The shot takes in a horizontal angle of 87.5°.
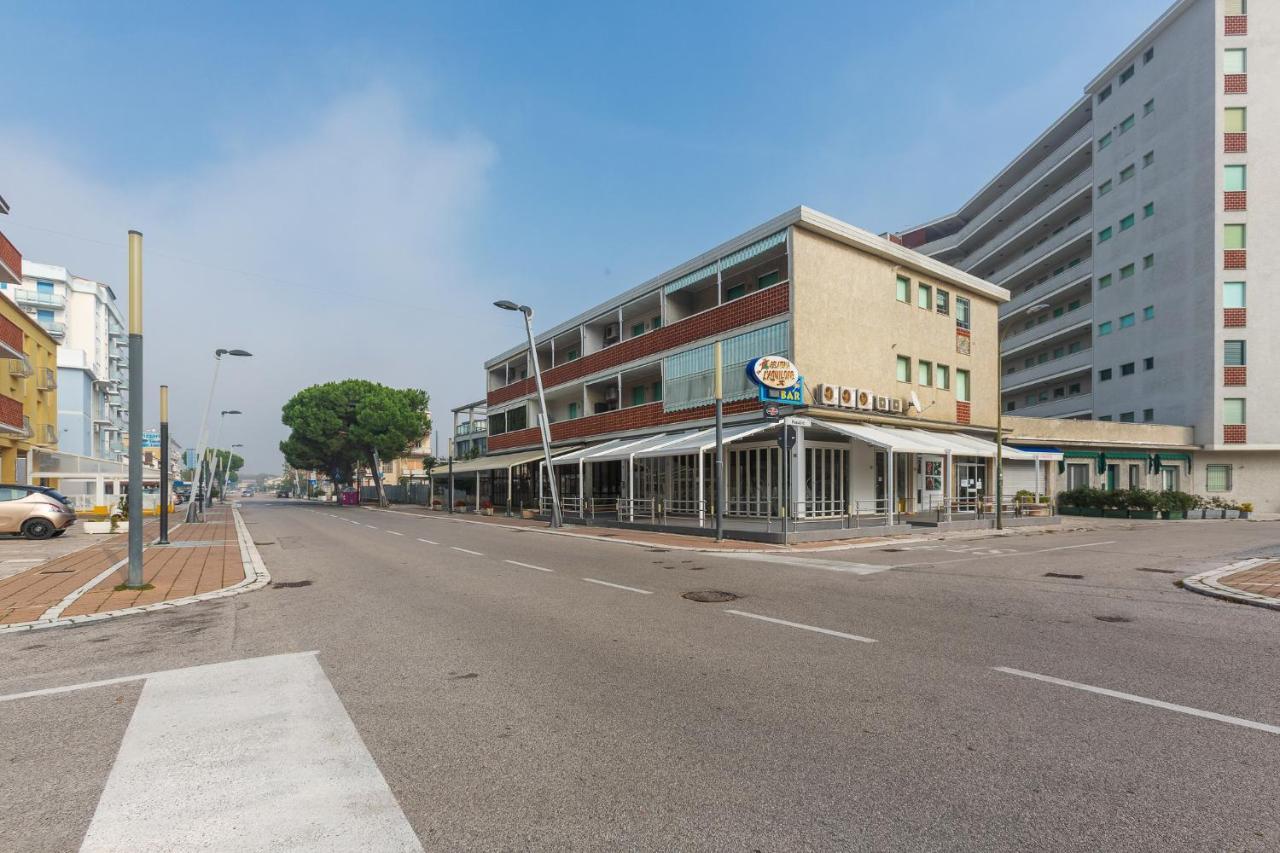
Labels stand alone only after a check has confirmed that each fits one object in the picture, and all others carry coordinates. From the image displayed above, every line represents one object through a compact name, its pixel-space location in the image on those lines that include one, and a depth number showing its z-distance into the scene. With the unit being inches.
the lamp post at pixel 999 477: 939.3
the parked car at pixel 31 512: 772.0
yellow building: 1080.8
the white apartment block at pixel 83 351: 2123.5
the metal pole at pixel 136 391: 382.9
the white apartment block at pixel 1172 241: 1487.5
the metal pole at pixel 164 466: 745.8
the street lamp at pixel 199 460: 1232.7
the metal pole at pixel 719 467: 756.0
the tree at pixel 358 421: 2437.3
